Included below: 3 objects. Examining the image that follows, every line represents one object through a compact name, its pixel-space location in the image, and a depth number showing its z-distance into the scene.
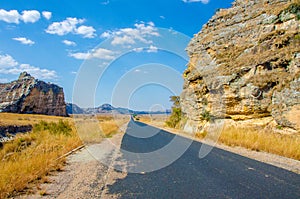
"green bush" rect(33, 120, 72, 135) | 18.56
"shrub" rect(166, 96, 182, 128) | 34.88
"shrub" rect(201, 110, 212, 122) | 22.80
